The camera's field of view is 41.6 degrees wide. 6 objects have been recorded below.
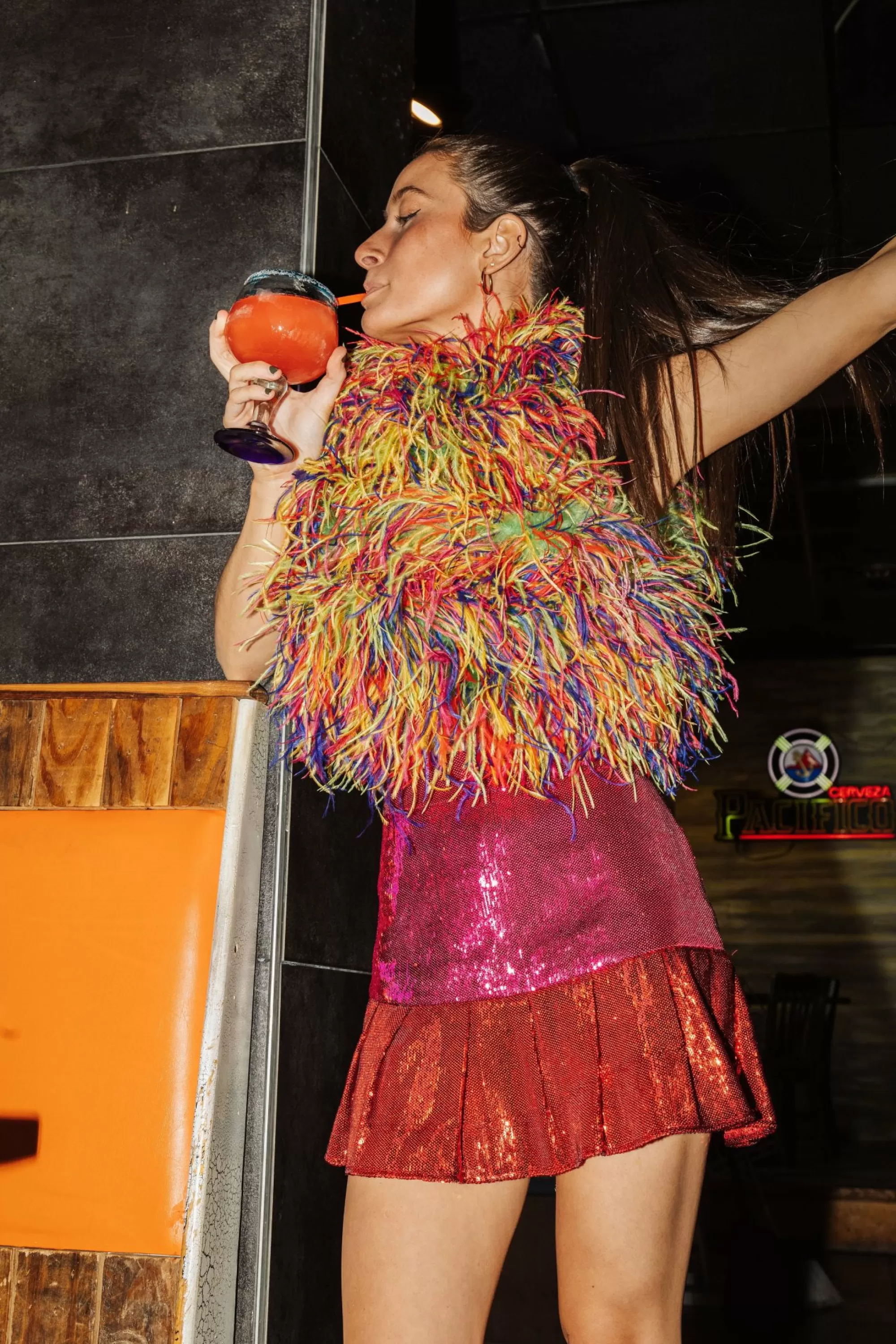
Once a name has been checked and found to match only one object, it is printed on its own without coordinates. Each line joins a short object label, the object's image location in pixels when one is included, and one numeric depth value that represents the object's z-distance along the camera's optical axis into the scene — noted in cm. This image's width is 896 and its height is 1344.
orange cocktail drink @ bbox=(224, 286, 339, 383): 141
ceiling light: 343
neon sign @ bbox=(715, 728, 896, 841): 929
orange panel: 132
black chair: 686
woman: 117
